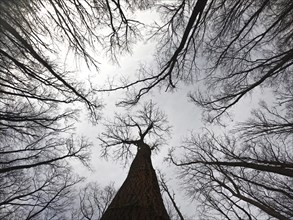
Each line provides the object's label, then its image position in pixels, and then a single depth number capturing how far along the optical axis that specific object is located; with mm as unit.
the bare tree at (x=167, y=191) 4973
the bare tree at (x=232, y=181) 4605
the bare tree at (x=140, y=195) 2433
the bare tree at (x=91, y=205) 8741
